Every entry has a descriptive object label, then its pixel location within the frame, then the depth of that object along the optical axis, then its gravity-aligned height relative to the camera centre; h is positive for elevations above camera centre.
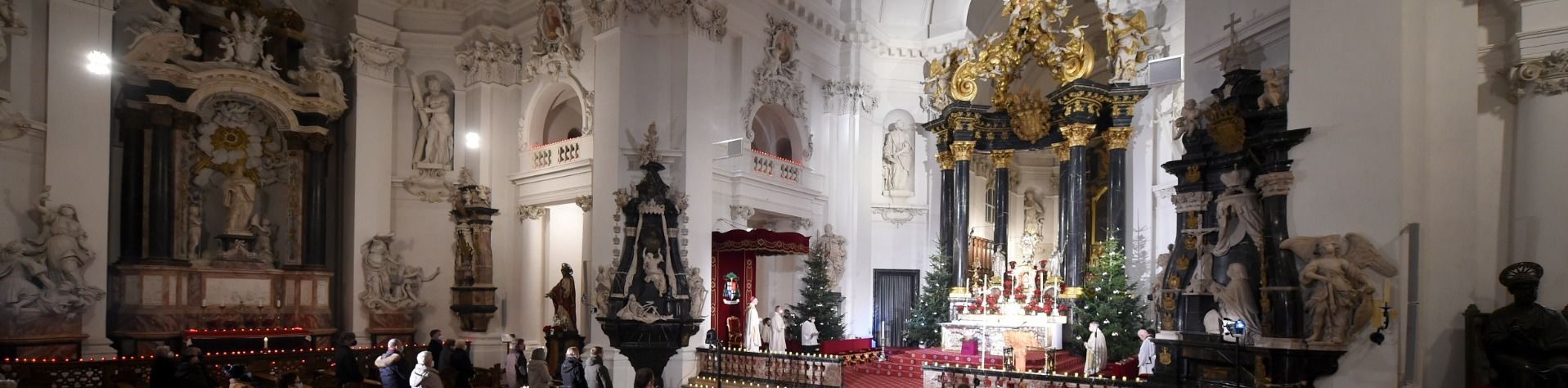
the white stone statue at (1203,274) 8.55 -0.63
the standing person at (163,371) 9.19 -1.83
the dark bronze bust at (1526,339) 6.63 -0.95
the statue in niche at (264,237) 14.98 -0.74
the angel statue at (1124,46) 16.02 +2.94
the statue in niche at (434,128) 16.78 +1.30
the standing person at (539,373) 8.93 -1.75
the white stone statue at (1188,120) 8.89 +0.88
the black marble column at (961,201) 18.03 +0.06
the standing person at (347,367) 9.76 -1.89
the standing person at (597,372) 9.00 -1.75
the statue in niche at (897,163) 20.31 +0.92
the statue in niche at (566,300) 15.12 -1.72
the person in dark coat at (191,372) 8.52 -1.72
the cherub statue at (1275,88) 8.07 +1.09
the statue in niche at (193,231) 14.05 -0.60
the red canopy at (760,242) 15.52 -0.72
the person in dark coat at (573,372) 8.97 -1.75
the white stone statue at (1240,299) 8.07 -0.82
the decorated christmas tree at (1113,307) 15.75 -1.78
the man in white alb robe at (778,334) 15.67 -2.32
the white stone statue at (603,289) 13.91 -1.42
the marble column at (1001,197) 17.97 +0.16
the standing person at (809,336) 16.30 -2.43
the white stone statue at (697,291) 14.38 -1.45
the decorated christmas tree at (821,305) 17.42 -2.02
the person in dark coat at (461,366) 10.37 -1.97
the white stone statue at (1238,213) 8.12 -0.04
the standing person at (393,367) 8.27 -1.60
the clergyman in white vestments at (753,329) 15.70 -2.26
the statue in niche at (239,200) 14.61 -0.10
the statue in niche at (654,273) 13.73 -1.12
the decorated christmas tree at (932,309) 18.25 -2.16
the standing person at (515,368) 11.16 -2.13
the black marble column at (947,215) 18.58 -0.23
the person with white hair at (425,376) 7.76 -1.56
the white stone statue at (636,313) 13.55 -1.71
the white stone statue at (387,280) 15.67 -1.50
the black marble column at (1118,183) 16.58 +0.45
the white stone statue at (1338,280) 7.24 -0.58
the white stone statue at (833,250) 18.41 -0.99
